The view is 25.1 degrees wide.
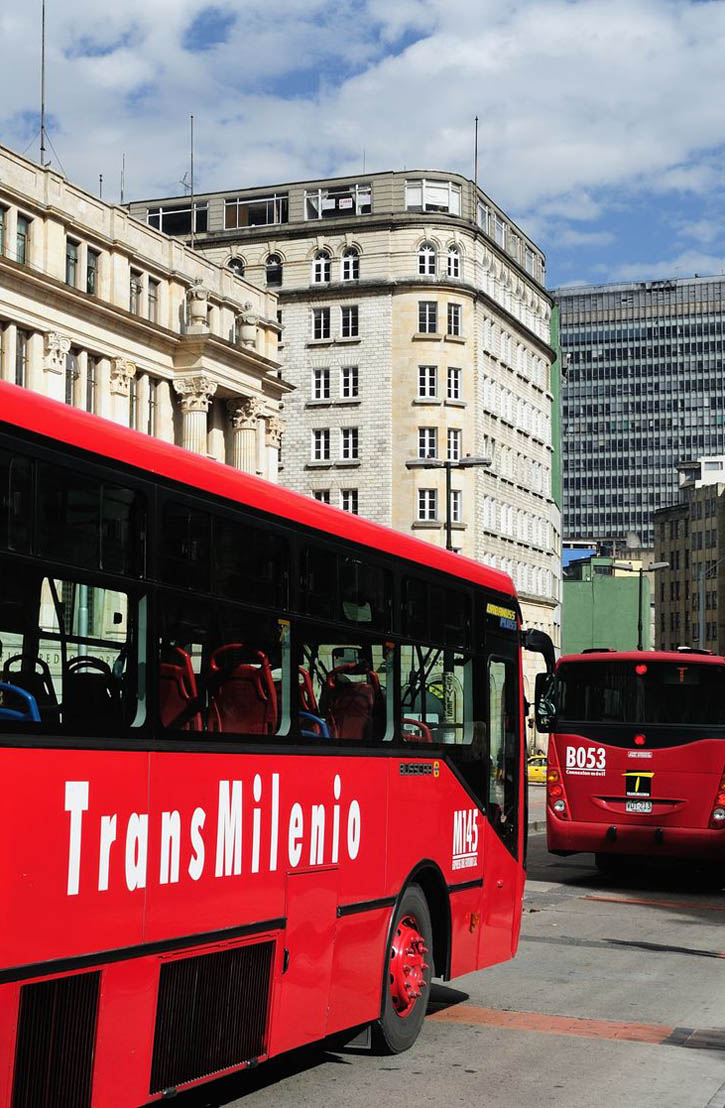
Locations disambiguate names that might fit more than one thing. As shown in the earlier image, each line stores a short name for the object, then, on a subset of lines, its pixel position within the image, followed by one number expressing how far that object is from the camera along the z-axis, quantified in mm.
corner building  77812
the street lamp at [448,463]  39125
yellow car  56250
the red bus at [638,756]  18797
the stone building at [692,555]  149375
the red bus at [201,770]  5535
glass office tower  187250
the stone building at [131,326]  50812
